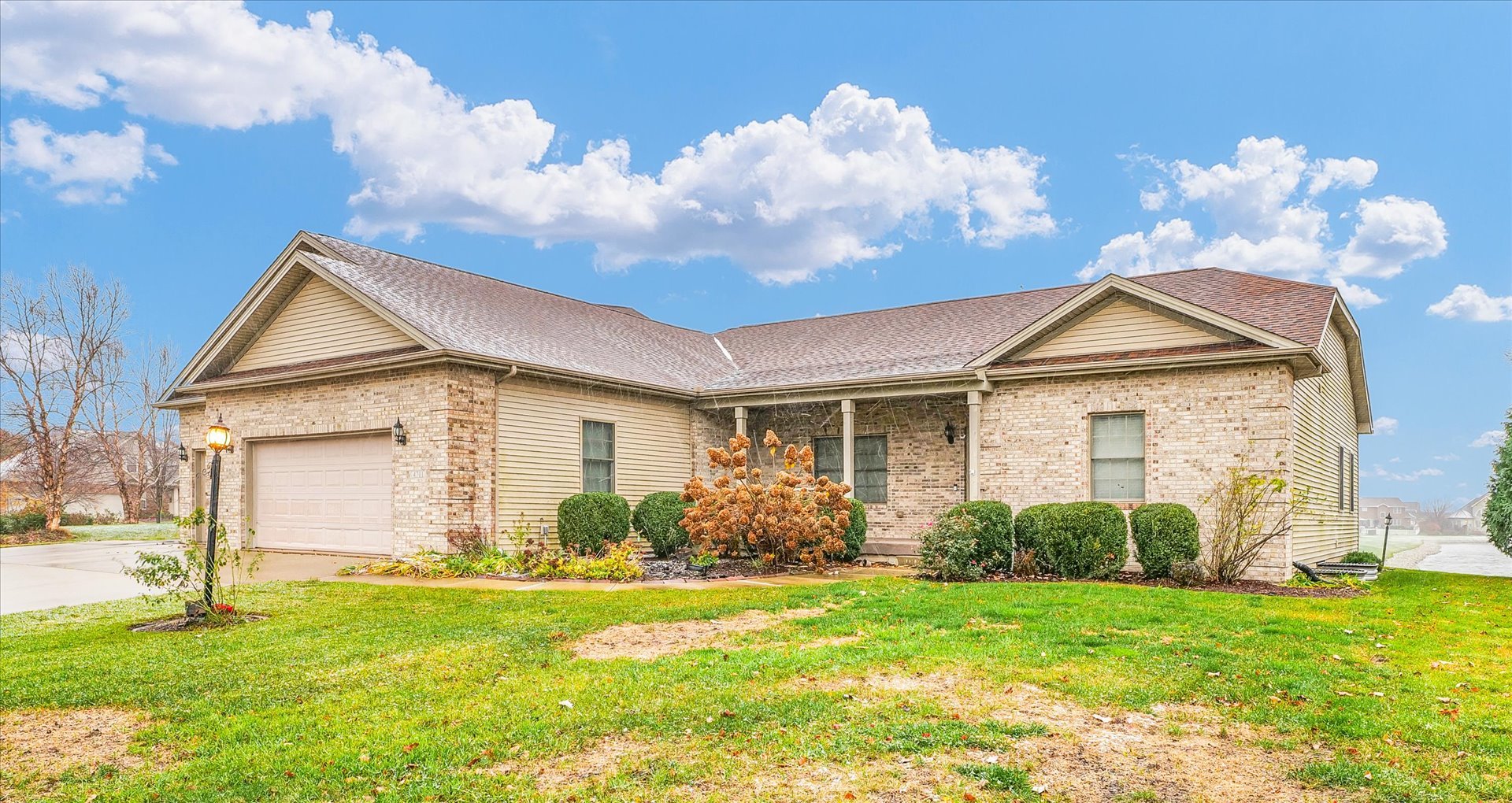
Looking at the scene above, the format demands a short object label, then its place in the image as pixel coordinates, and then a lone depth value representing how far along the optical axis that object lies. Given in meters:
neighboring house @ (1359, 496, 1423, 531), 41.69
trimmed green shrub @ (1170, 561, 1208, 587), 13.00
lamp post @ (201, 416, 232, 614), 9.23
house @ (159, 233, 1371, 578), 14.16
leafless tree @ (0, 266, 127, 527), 29.98
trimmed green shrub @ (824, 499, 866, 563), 14.96
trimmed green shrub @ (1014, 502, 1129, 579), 13.02
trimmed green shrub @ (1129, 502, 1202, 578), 12.91
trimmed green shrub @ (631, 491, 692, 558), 15.40
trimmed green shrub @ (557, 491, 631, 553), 14.97
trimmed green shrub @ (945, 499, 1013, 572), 13.28
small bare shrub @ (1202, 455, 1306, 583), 13.17
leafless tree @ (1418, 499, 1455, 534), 40.97
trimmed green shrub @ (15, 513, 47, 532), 26.95
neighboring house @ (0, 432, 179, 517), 33.06
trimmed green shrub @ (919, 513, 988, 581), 12.69
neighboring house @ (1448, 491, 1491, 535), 37.53
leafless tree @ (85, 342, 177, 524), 34.66
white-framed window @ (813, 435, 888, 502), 18.56
